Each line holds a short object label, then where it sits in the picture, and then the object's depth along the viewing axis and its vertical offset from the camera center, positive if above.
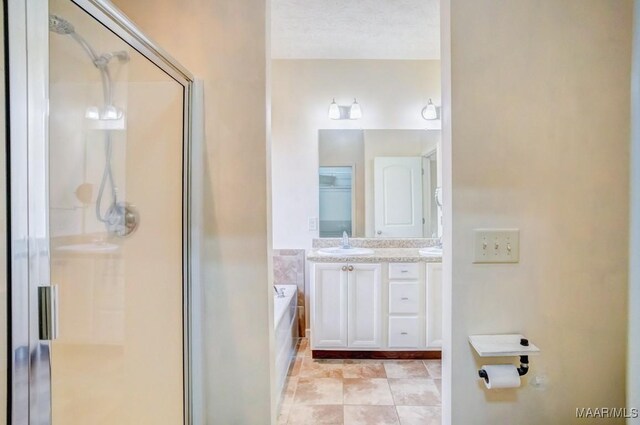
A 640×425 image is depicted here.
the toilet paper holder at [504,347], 1.10 -0.48
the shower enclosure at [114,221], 0.93 -0.04
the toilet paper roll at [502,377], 1.12 -0.59
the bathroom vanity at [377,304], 2.59 -0.77
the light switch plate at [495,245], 1.19 -0.13
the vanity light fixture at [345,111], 2.97 +0.93
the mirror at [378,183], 3.01 +0.26
